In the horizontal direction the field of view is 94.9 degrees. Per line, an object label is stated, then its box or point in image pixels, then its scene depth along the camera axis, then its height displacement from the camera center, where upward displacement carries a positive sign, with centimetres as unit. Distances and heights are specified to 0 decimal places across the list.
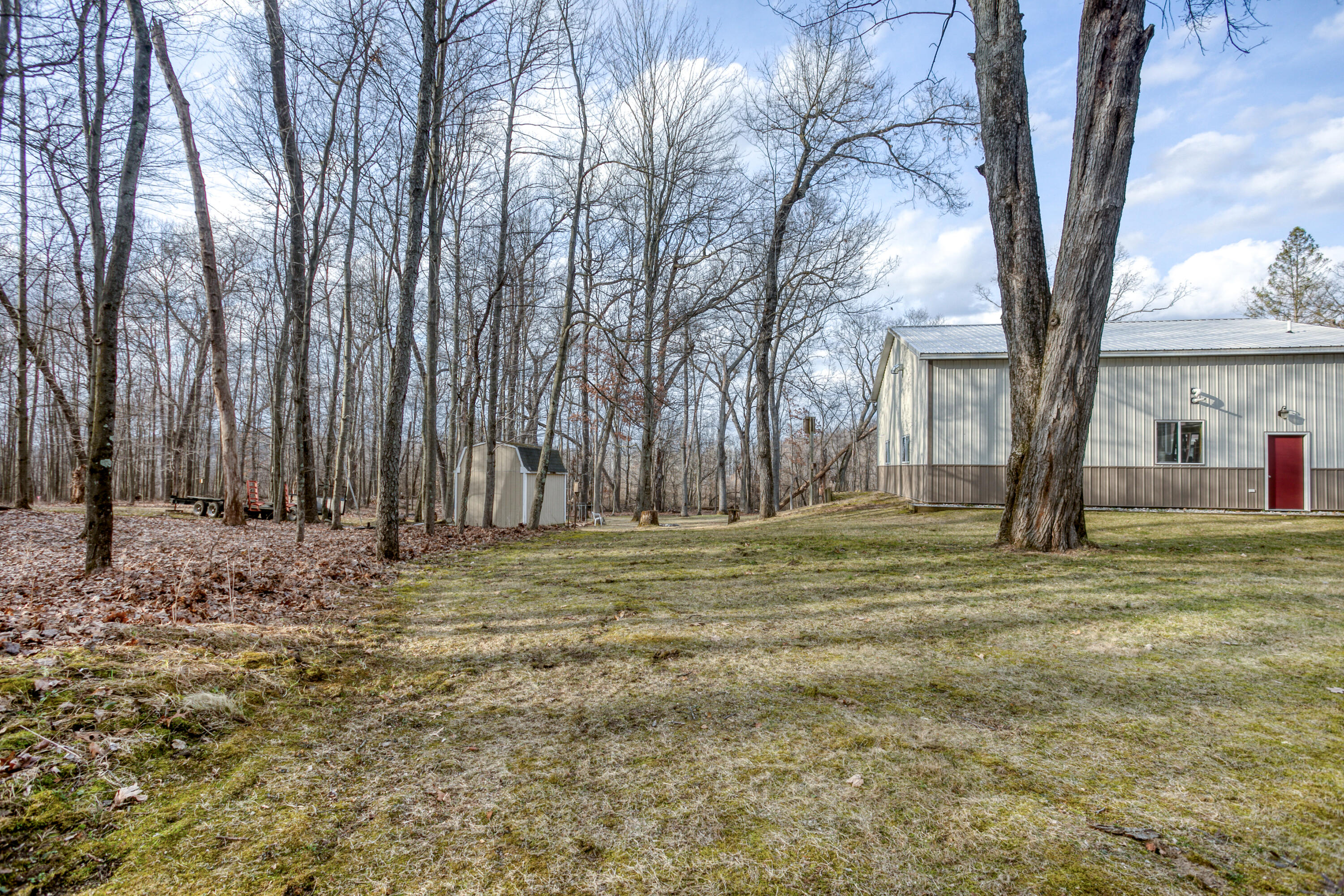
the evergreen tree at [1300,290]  2553 +743
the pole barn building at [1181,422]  1371 +96
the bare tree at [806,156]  1559 +794
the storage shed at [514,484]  1956 -81
